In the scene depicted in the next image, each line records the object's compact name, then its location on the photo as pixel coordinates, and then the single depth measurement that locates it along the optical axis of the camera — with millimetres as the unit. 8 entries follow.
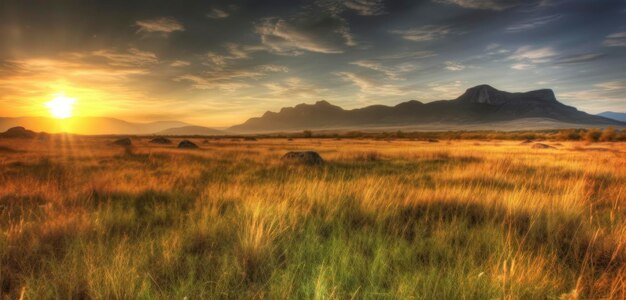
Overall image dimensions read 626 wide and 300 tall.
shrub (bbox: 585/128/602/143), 46431
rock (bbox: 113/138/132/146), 33406
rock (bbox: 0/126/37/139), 48938
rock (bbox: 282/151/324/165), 14474
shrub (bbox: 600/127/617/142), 45812
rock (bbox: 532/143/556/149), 28297
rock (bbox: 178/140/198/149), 28422
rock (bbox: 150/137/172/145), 39044
